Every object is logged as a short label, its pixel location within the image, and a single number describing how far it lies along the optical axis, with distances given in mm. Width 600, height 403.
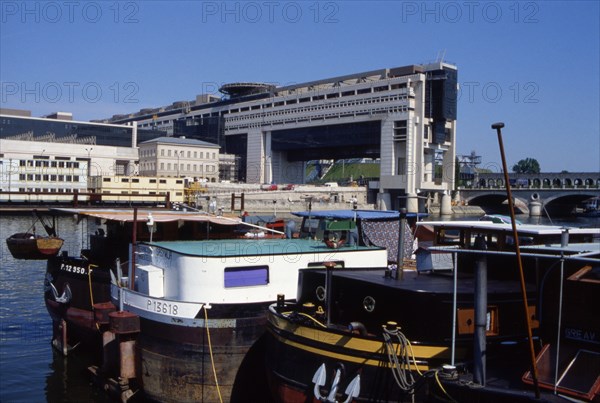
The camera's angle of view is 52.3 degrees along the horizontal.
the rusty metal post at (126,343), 14836
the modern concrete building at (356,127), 94625
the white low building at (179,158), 106375
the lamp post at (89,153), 98825
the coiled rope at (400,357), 9953
